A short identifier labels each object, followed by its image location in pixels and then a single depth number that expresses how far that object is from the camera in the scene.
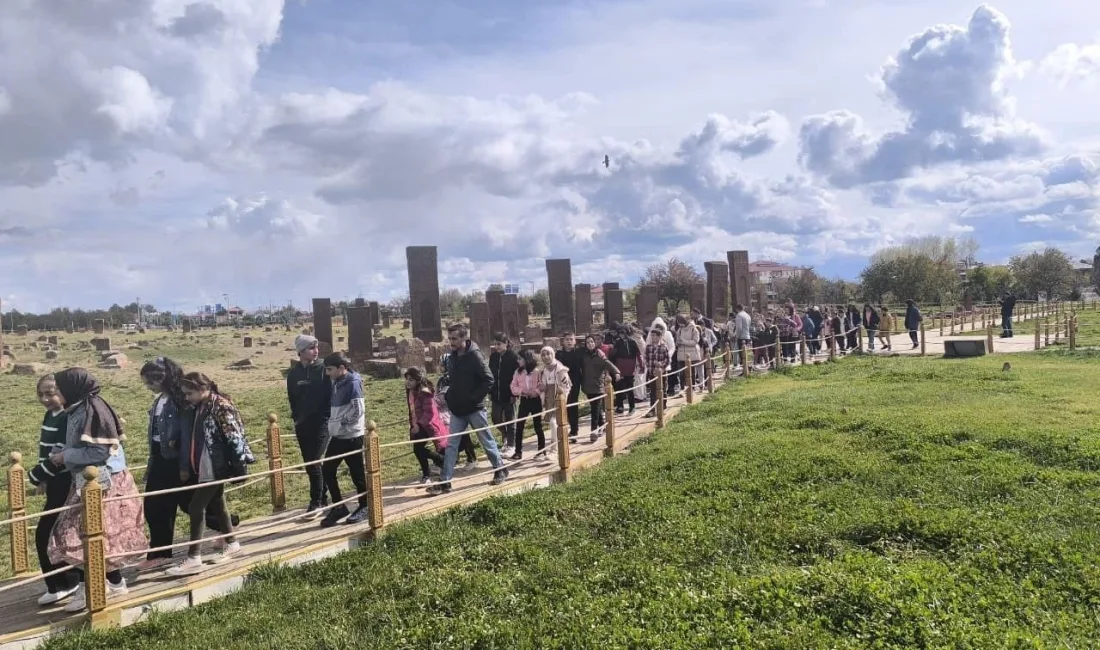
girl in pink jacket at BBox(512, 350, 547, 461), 8.81
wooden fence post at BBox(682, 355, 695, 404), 12.20
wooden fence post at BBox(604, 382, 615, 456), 9.01
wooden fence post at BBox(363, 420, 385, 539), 6.00
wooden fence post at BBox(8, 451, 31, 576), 5.89
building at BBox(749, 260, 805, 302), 77.25
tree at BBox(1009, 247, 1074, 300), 62.69
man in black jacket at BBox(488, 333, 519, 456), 9.17
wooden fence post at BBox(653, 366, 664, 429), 10.49
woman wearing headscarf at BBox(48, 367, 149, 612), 4.90
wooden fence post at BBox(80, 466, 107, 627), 4.61
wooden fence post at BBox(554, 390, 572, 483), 7.86
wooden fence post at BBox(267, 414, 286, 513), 7.54
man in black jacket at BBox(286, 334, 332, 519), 6.88
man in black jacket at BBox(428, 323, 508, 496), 7.53
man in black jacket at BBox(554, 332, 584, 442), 10.37
